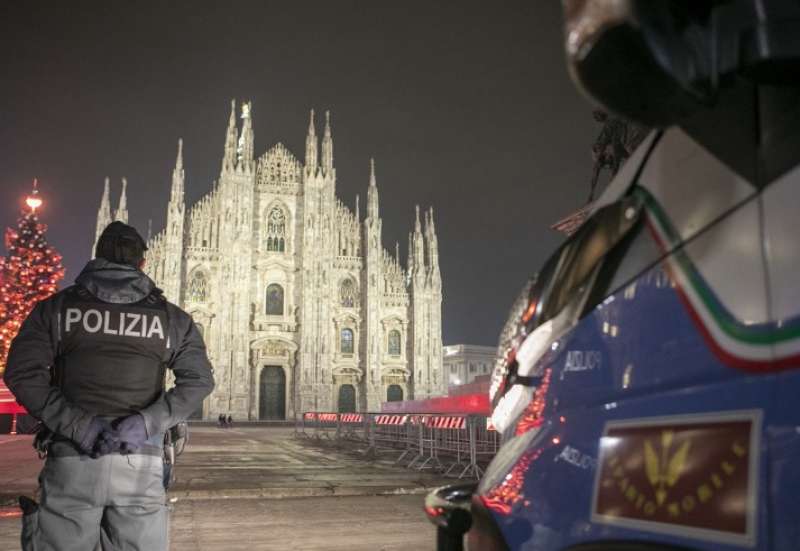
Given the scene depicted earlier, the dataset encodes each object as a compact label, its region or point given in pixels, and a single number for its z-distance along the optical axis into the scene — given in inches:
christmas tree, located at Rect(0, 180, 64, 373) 1233.4
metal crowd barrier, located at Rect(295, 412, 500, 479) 401.1
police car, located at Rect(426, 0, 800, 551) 40.1
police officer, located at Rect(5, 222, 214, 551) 95.8
